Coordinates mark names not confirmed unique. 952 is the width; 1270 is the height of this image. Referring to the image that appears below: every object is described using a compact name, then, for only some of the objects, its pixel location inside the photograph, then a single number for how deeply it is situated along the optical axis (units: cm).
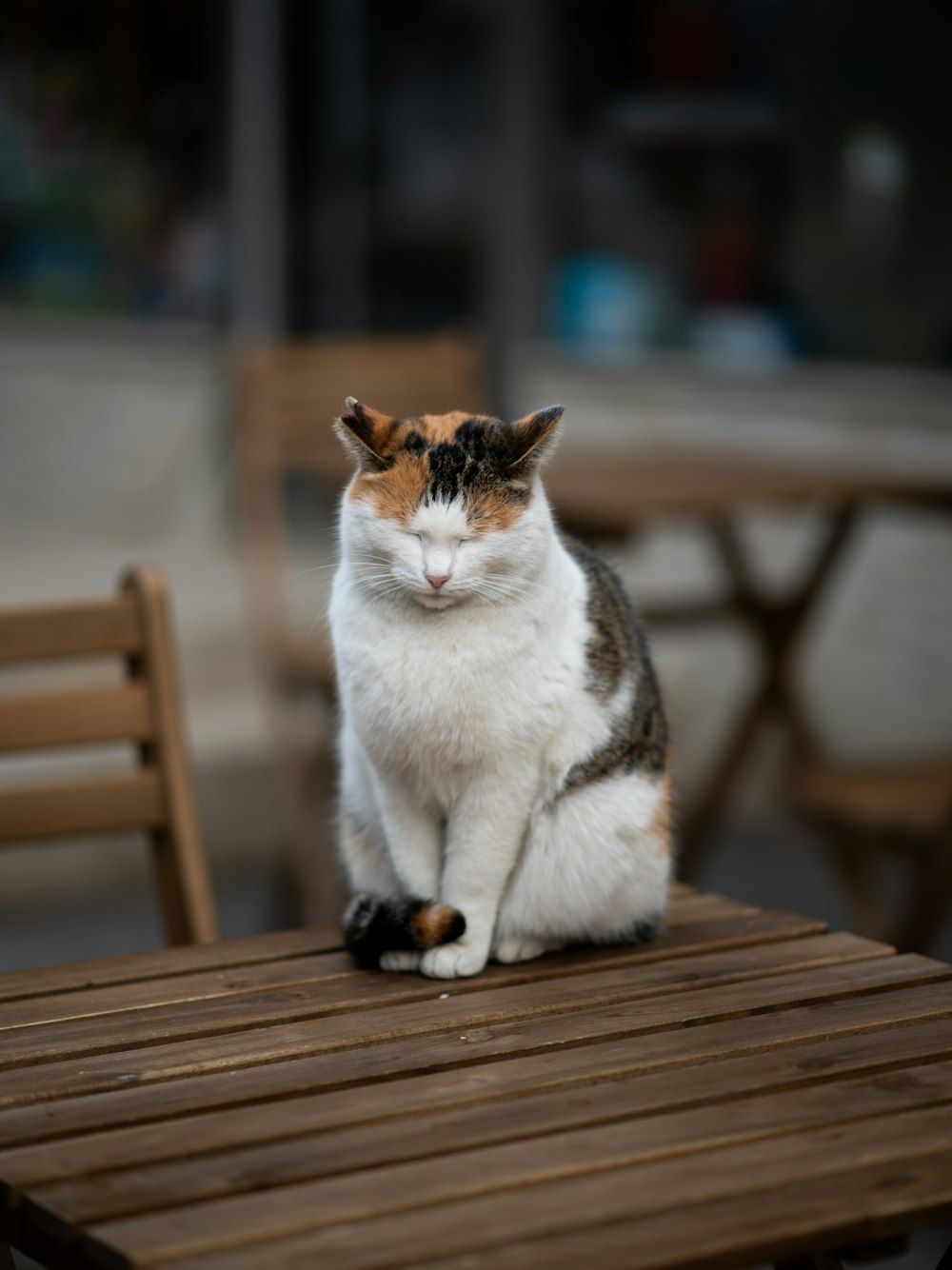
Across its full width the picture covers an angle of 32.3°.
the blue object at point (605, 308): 481
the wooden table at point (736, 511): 303
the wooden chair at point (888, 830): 282
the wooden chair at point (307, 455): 358
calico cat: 149
